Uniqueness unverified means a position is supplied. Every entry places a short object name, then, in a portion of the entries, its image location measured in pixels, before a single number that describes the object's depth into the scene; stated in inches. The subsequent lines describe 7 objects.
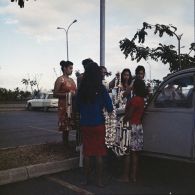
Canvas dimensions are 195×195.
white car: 744.5
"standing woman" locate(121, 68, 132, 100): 177.5
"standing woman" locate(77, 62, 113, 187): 133.1
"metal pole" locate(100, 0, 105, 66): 220.7
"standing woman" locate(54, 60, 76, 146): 178.8
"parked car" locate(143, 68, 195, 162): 131.0
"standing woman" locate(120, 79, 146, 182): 140.0
